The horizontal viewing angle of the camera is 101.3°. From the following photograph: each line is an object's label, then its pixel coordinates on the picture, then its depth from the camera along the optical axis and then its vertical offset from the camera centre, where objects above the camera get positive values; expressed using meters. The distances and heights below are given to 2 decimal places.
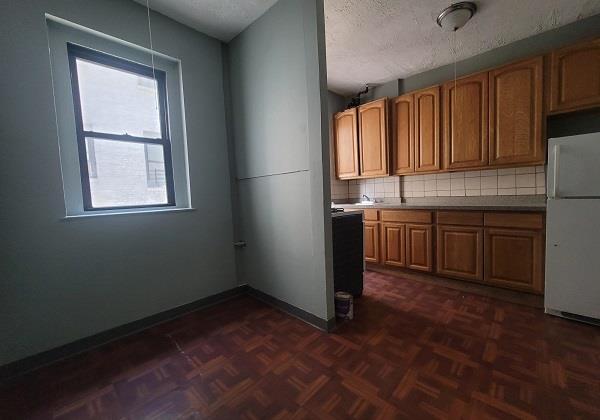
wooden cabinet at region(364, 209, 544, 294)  2.26 -0.63
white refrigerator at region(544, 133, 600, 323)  1.83 -0.36
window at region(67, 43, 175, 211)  1.91 +0.60
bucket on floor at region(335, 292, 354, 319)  2.08 -0.96
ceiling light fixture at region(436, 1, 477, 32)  2.07 +1.48
